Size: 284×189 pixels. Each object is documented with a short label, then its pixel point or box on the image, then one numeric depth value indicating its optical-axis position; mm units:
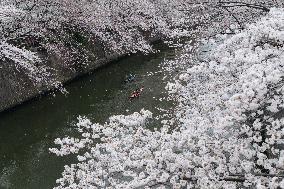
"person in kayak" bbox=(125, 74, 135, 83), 21078
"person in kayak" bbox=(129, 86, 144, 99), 18844
